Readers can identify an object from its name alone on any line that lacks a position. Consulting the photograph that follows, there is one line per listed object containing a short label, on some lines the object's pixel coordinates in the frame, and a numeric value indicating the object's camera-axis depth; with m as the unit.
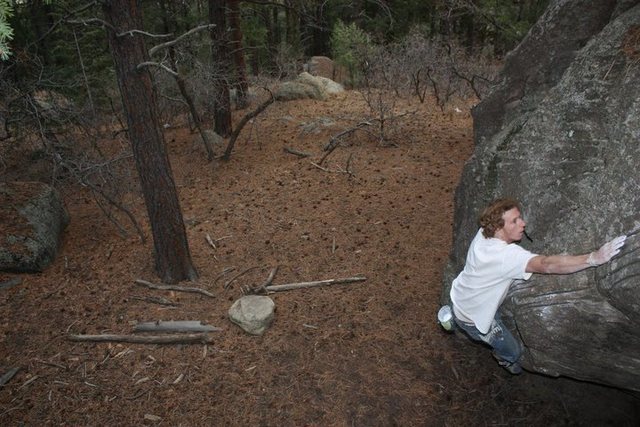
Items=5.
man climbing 3.17
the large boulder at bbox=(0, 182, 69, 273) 6.33
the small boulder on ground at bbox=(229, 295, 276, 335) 5.18
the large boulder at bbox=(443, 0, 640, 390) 3.26
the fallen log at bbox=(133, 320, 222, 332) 5.21
